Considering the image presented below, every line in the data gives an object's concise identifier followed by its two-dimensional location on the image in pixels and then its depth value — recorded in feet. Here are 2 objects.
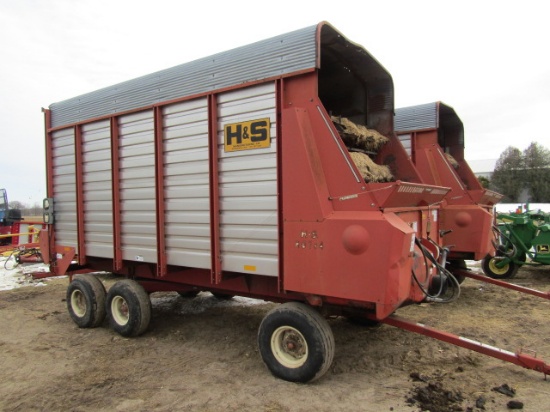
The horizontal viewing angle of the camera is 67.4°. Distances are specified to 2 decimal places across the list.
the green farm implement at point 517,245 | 28.94
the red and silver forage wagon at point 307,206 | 11.51
